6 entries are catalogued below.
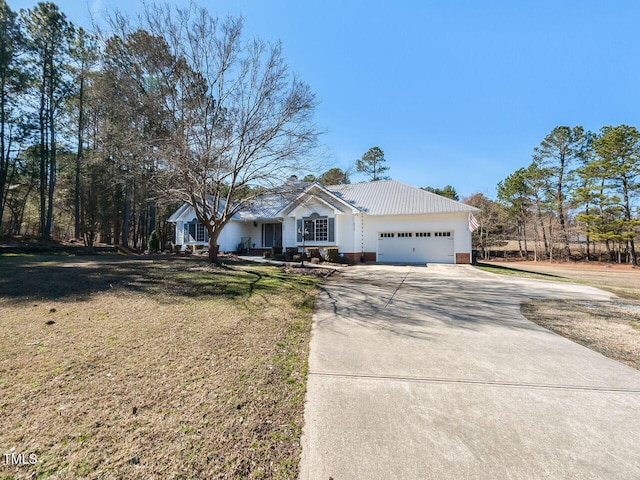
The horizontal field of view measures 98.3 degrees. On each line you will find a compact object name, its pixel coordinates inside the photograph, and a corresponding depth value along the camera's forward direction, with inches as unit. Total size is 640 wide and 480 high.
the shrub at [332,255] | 685.3
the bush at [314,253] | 697.0
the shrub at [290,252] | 726.8
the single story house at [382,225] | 718.5
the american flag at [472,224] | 682.8
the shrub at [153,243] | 852.8
